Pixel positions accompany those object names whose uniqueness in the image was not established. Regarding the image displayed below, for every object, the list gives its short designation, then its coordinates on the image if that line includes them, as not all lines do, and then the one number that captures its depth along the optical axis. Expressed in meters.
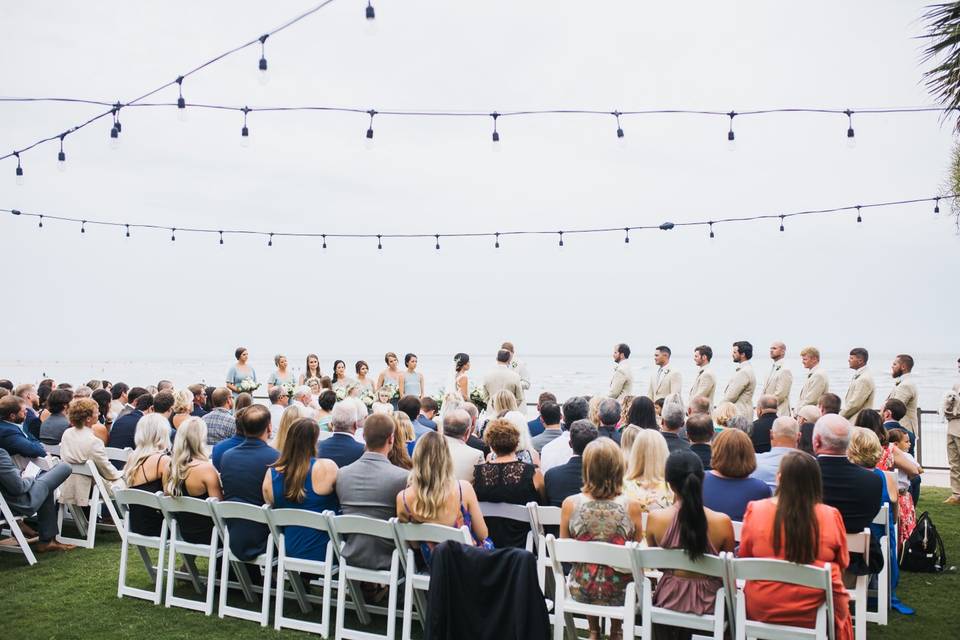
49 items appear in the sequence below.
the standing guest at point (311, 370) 10.44
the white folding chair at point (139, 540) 4.54
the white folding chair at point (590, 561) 3.18
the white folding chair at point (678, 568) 3.08
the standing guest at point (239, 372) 10.24
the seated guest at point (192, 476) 4.52
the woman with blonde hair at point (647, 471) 3.87
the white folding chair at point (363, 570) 3.71
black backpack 5.23
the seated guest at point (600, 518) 3.44
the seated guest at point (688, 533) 3.10
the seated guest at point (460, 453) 4.63
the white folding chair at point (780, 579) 2.93
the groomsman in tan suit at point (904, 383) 7.98
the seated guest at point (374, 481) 4.03
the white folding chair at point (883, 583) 4.11
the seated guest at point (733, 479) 3.60
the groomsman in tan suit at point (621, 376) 9.69
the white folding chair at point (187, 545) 4.31
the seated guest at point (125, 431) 6.50
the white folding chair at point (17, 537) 5.27
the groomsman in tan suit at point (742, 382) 8.81
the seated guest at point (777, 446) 4.56
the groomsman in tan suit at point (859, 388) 8.04
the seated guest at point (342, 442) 4.74
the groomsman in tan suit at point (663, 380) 9.52
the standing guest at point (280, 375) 10.41
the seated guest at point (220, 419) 6.12
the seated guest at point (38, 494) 5.30
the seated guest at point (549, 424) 5.73
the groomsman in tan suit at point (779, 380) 8.80
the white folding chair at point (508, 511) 4.15
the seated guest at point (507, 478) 4.15
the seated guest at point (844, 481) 3.83
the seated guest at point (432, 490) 3.65
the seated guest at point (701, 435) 4.72
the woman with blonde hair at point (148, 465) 4.83
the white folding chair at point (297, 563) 3.90
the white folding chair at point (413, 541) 3.46
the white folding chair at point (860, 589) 3.63
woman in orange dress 3.07
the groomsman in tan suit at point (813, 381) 8.48
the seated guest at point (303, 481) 4.21
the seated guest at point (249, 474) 4.35
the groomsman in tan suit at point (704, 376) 9.10
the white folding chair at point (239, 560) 4.09
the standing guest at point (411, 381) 10.96
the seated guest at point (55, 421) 6.52
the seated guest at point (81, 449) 5.79
